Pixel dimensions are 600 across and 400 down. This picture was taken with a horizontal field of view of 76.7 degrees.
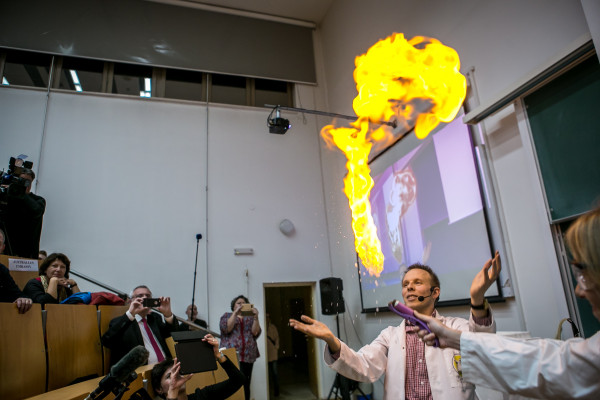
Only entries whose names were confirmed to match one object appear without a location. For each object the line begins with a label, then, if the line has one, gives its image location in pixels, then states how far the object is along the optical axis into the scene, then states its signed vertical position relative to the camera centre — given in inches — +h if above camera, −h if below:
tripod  221.9 -51.6
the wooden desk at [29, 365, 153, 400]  69.0 -15.1
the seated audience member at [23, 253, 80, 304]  131.4 +12.8
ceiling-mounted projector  247.0 +111.6
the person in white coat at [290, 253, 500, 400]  77.3 -13.2
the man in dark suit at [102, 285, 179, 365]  116.8 -6.8
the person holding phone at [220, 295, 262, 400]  214.5 -17.2
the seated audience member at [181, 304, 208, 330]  236.2 -6.8
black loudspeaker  247.1 +0.0
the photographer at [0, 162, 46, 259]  165.9 +44.6
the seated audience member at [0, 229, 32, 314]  106.1 +8.3
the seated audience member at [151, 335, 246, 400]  95.3 -19.4
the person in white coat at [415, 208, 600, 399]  45.8 -9.2
